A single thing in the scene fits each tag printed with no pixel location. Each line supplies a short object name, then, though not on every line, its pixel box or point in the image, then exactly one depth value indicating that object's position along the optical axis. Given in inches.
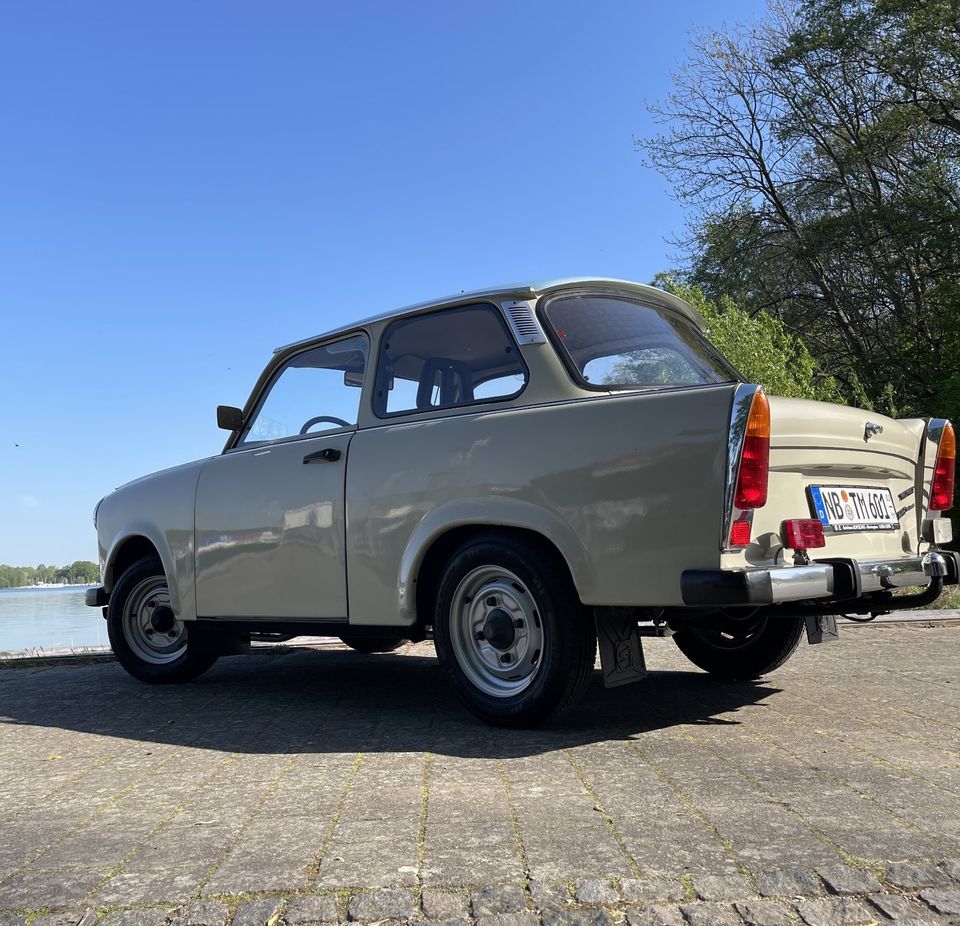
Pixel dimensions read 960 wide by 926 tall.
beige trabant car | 145.5
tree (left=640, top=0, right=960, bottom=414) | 949.8
